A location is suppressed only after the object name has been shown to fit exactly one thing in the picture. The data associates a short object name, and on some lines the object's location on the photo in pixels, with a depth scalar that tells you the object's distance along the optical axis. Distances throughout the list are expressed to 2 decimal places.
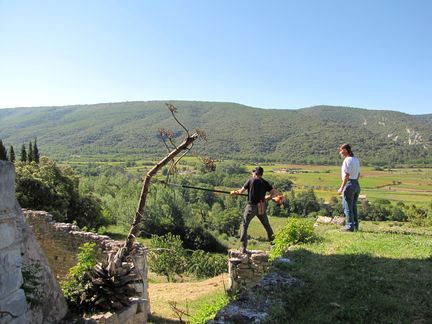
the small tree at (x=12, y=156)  35.75
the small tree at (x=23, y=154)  38.43
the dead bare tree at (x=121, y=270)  6.77
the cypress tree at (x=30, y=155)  38.77
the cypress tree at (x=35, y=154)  40.49
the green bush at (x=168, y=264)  24.77
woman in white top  9.91
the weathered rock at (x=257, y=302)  5.19
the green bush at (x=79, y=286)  7.20
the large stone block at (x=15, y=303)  5.07
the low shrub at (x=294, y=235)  9.51
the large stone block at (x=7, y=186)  5.11
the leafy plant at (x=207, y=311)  9.27
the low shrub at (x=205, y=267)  26.02
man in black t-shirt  8.73
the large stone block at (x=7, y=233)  5.11
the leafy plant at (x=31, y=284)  5.71
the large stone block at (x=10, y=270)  5.08
